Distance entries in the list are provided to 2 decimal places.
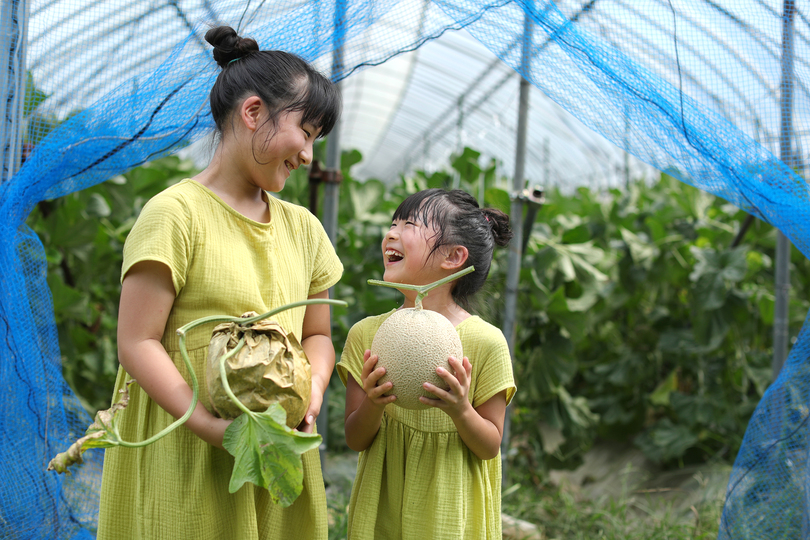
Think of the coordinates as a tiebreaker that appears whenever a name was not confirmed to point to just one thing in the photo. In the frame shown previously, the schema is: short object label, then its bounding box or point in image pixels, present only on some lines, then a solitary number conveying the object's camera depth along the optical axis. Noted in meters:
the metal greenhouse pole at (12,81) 1.86
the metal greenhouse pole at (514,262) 3.17
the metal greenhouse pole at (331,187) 2.82
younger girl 1.59
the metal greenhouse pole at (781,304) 3.02
